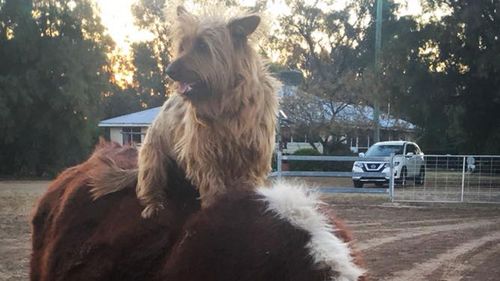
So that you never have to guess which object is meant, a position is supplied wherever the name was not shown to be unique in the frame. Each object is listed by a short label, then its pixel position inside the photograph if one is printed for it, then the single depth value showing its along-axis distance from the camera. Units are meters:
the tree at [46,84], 30.88
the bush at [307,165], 30.39
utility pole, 26.86
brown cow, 1.75
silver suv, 19.64
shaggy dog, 2.87
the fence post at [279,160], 16.80
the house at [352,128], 37.31
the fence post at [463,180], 17.70
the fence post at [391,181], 17.55
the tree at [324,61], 36.75
